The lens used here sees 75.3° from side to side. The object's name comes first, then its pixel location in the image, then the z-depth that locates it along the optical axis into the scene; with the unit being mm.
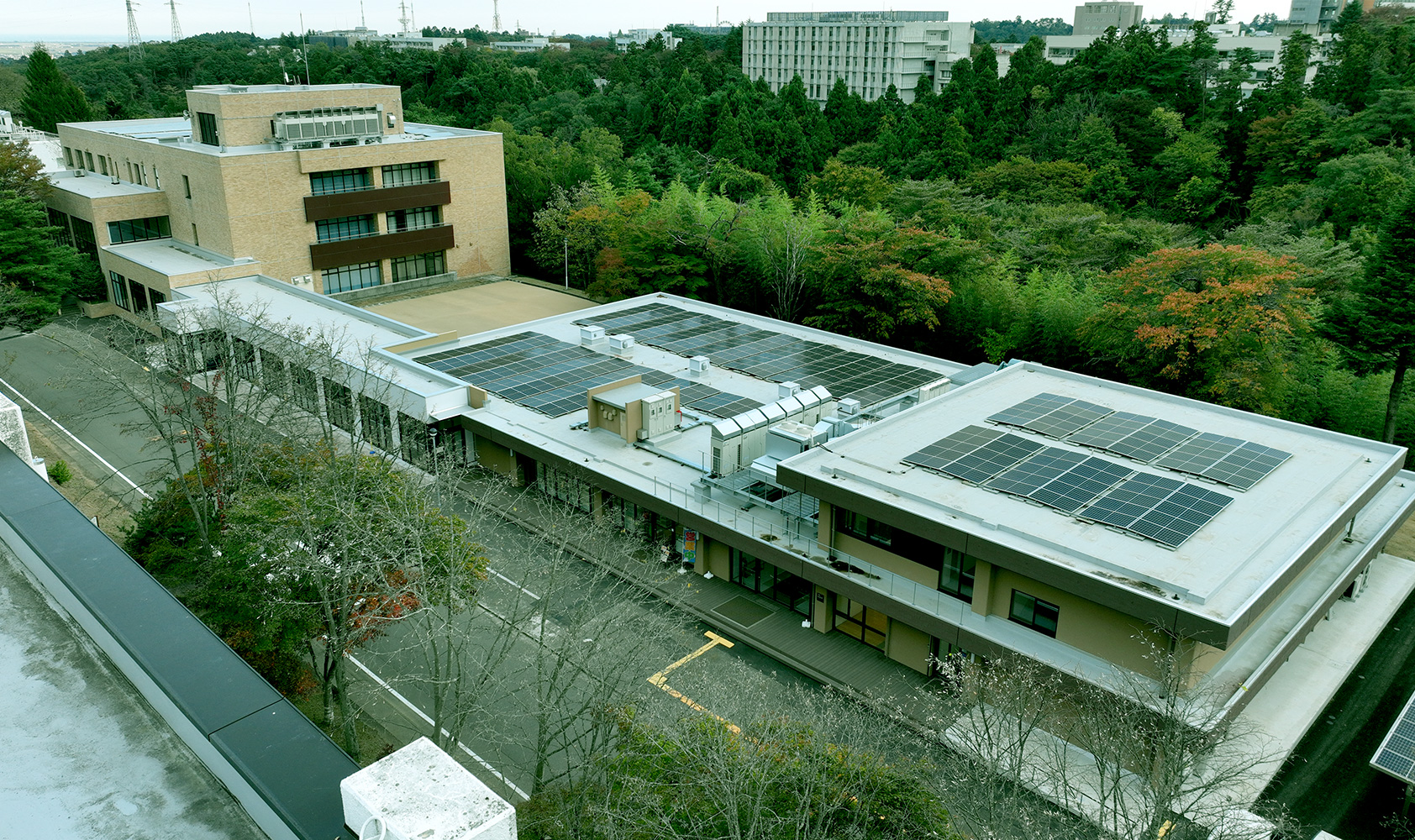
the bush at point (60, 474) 30516
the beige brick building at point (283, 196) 46500
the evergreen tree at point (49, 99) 76125
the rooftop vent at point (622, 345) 36781
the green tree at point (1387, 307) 30719
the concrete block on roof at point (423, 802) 6684
